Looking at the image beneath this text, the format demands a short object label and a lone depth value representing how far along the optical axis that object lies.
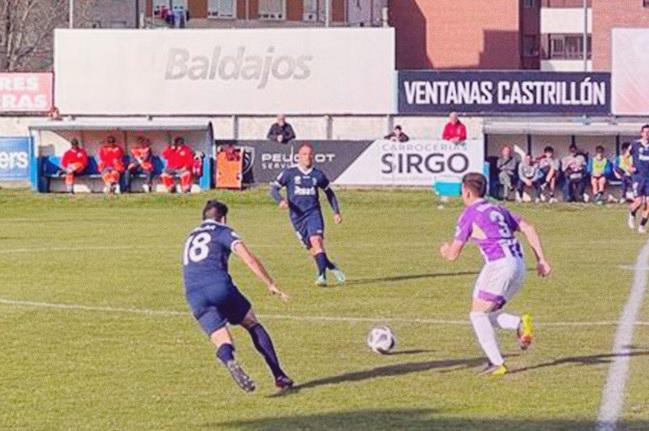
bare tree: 73.25
